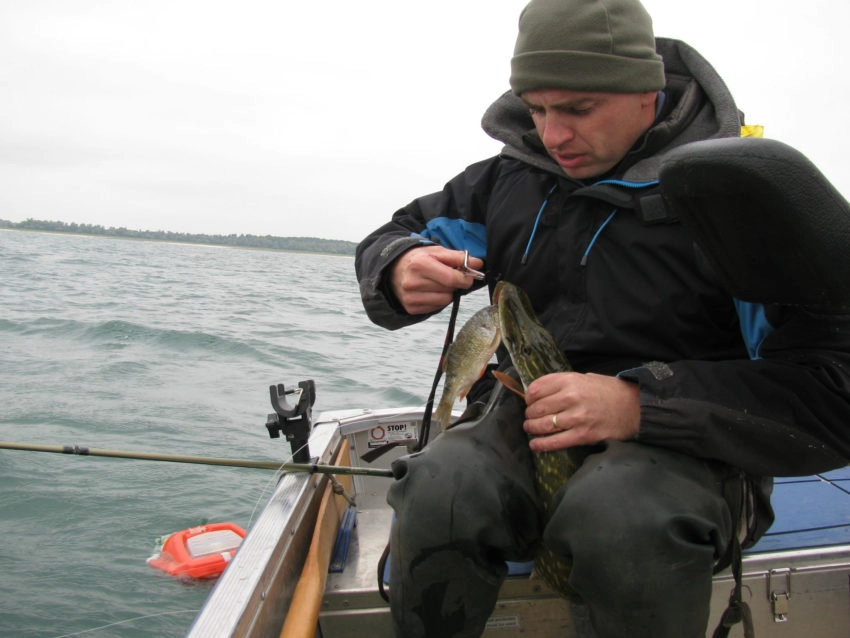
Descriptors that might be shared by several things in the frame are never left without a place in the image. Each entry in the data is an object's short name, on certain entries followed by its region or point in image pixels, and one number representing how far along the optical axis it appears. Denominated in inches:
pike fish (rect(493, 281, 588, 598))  72.8
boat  72.3
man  60.1
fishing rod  97.5
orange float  167.5
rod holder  108.0
